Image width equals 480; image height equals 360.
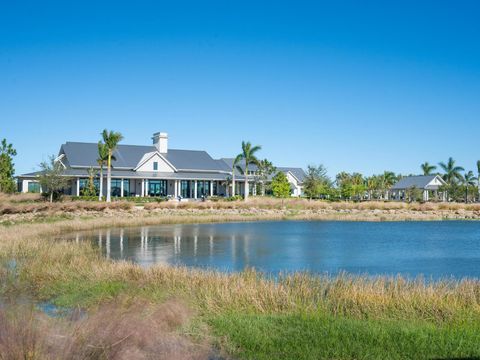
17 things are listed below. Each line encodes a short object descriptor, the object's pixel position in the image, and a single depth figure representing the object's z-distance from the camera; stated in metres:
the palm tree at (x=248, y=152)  67.81
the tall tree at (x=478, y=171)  95.12
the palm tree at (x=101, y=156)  54.56
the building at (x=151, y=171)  58.12
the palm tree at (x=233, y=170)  64.19
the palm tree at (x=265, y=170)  74.36
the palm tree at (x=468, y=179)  97.12
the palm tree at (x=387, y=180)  103.67
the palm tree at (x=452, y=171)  97.94
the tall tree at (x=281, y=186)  67.38
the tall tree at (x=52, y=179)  48.22
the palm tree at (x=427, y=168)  113.56
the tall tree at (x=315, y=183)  74.81
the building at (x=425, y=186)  90.75
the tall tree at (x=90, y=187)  55.53
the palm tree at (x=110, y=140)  55.53
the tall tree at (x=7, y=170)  46.25
